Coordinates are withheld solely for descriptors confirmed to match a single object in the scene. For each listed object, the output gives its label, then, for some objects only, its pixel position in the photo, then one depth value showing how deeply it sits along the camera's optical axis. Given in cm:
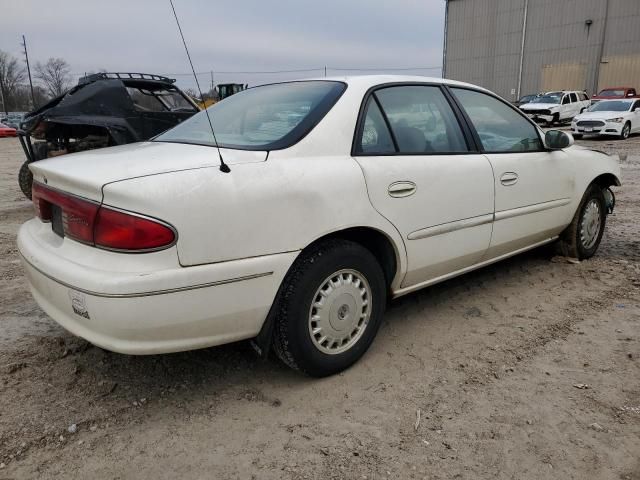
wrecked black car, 652
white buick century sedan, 204
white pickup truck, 2258
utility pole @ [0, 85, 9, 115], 5338
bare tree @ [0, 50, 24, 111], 5622
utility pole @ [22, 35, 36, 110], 5363
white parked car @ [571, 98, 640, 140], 1694
